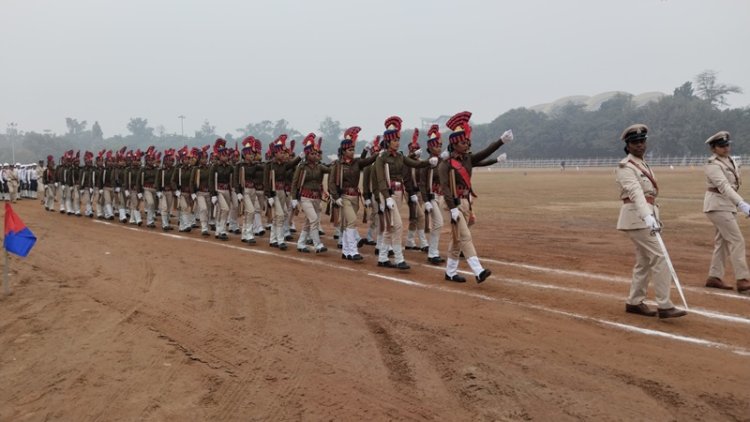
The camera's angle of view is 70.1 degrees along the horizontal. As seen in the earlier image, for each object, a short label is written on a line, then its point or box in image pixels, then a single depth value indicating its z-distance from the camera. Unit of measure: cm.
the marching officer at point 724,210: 737
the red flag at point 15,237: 779
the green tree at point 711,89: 7794
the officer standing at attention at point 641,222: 600
